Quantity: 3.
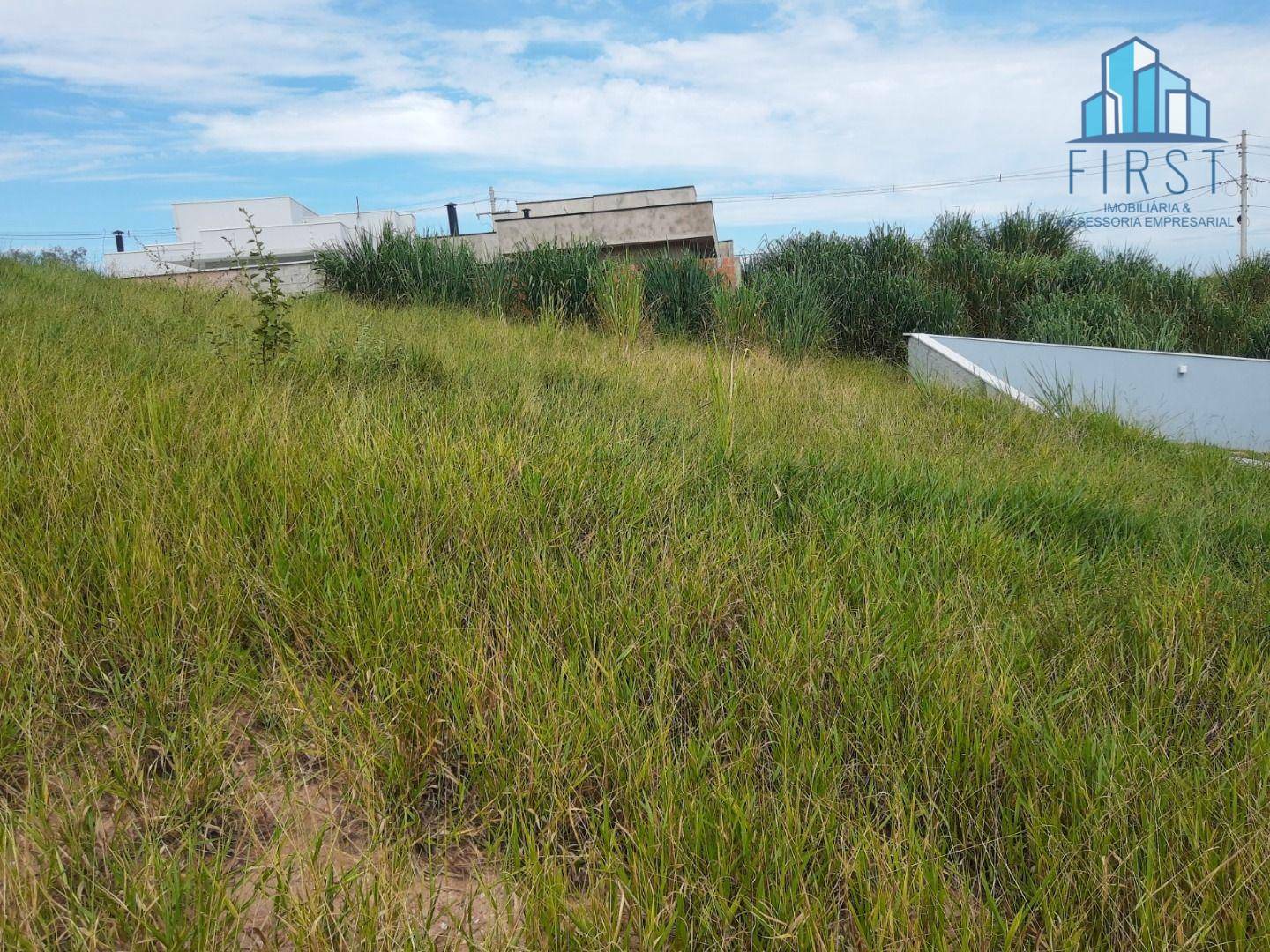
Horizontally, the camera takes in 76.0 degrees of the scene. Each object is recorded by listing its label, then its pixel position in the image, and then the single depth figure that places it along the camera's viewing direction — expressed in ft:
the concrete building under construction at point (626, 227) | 50.34
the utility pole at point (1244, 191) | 107.34
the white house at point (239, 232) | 76.23
